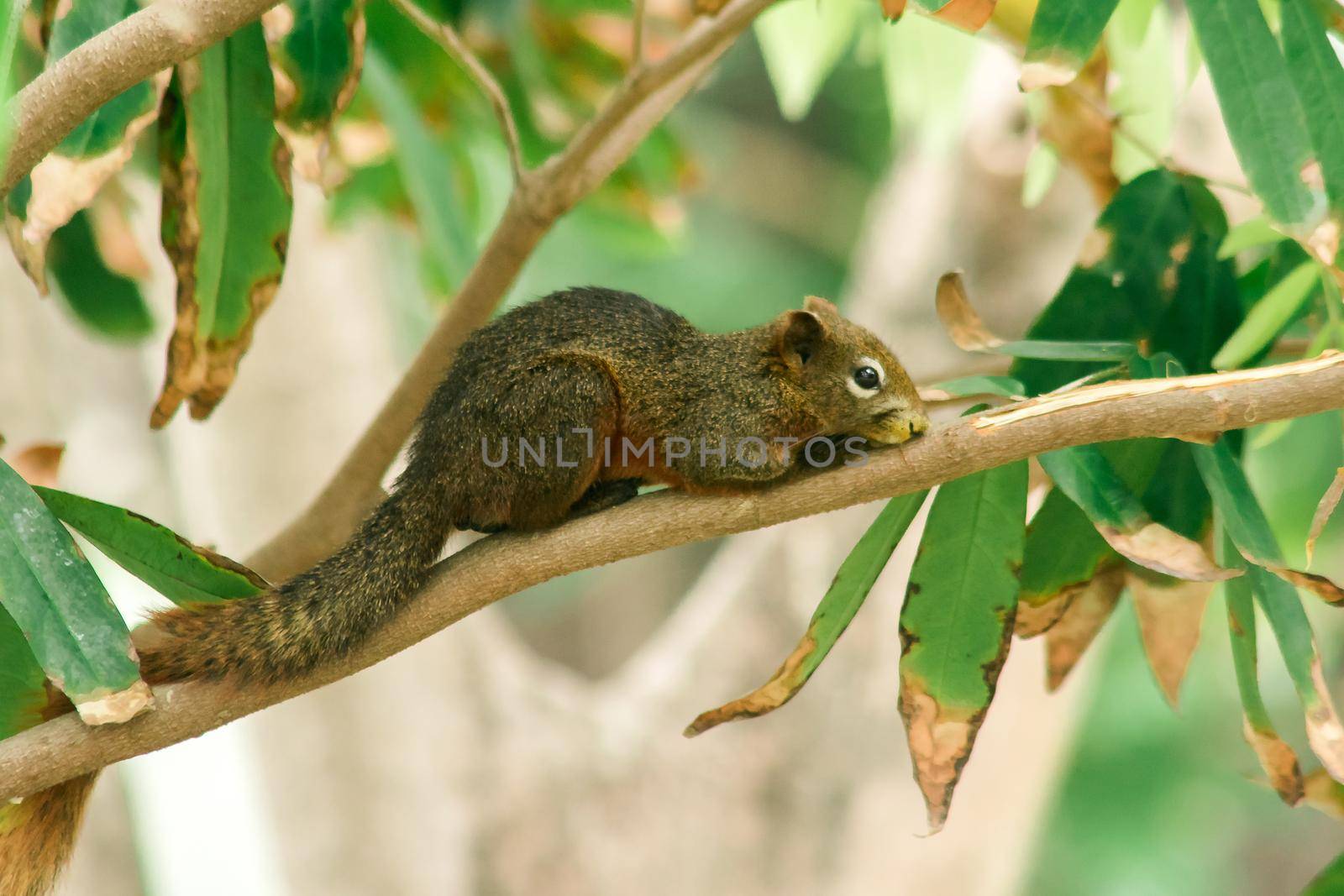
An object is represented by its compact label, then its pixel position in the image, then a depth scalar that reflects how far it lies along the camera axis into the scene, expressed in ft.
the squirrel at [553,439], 13.51
